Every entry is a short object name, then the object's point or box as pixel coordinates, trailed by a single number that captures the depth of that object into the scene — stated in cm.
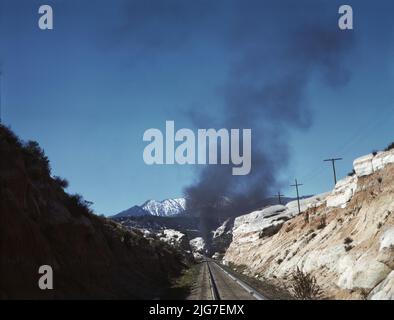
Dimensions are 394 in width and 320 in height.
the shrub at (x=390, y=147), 3906
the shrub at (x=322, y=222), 4956
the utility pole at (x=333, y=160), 7330
